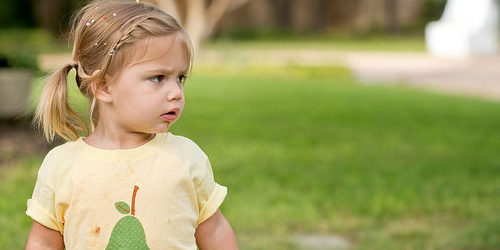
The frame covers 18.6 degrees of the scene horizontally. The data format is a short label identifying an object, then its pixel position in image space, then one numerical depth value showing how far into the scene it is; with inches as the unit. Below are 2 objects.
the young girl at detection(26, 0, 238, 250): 80.3
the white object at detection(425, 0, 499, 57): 837.2
